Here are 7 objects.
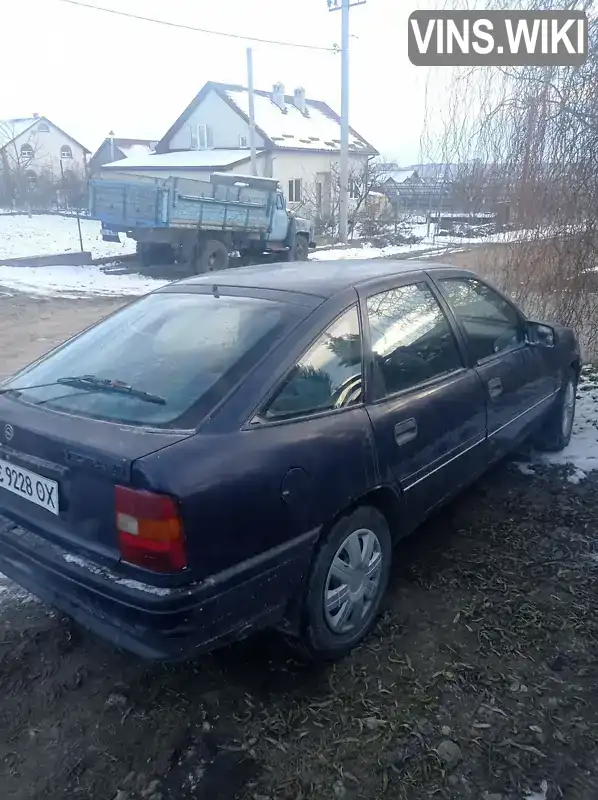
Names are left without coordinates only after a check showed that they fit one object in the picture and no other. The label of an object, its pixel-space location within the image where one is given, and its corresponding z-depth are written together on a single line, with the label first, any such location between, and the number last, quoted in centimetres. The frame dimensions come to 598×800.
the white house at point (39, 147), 4531
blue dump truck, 1500
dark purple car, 215
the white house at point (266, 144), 3288
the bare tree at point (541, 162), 567
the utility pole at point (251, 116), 2669
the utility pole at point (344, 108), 2299
